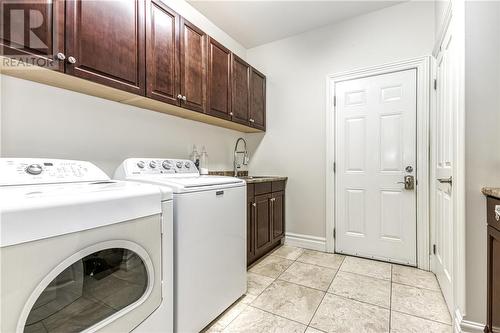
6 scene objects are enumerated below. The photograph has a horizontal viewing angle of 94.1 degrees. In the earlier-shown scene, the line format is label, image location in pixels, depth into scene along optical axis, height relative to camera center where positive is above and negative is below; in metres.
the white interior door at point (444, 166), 1.58 -0.01
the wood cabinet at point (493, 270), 1.12 -0.52
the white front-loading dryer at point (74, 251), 0.69 -0.31
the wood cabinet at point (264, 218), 2.32 -0.58
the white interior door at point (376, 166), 2.37 -0.01
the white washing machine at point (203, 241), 1.26 -0.47
